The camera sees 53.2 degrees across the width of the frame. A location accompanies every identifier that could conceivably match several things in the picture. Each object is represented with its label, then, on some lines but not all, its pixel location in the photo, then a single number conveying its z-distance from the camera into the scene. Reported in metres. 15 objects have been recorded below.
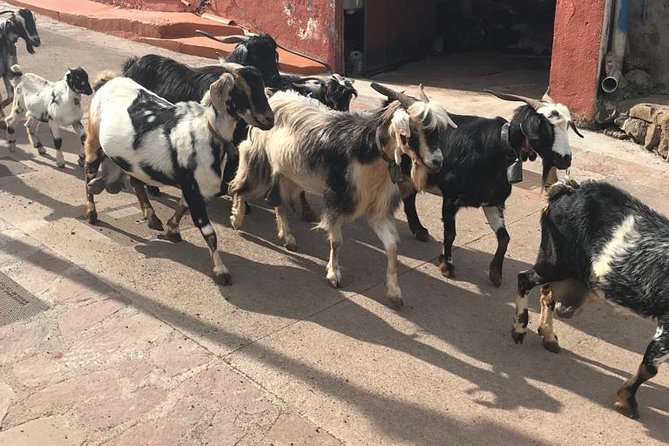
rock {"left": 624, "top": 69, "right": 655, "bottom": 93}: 8.28
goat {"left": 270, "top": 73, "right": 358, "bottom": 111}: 6.12
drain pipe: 8.16
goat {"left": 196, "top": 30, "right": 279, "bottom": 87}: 6.46
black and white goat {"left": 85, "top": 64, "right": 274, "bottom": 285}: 4.71
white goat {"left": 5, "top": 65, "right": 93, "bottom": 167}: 6.74
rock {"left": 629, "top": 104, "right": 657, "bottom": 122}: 7.75
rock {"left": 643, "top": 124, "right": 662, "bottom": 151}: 7.68
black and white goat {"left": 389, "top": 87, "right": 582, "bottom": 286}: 4.40
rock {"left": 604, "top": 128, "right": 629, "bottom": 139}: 8.10
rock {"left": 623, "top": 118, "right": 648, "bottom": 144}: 7.87
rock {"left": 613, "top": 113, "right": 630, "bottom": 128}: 8.08
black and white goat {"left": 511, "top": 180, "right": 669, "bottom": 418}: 3.53
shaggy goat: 4.31
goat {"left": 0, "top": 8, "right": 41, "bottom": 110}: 7.88
